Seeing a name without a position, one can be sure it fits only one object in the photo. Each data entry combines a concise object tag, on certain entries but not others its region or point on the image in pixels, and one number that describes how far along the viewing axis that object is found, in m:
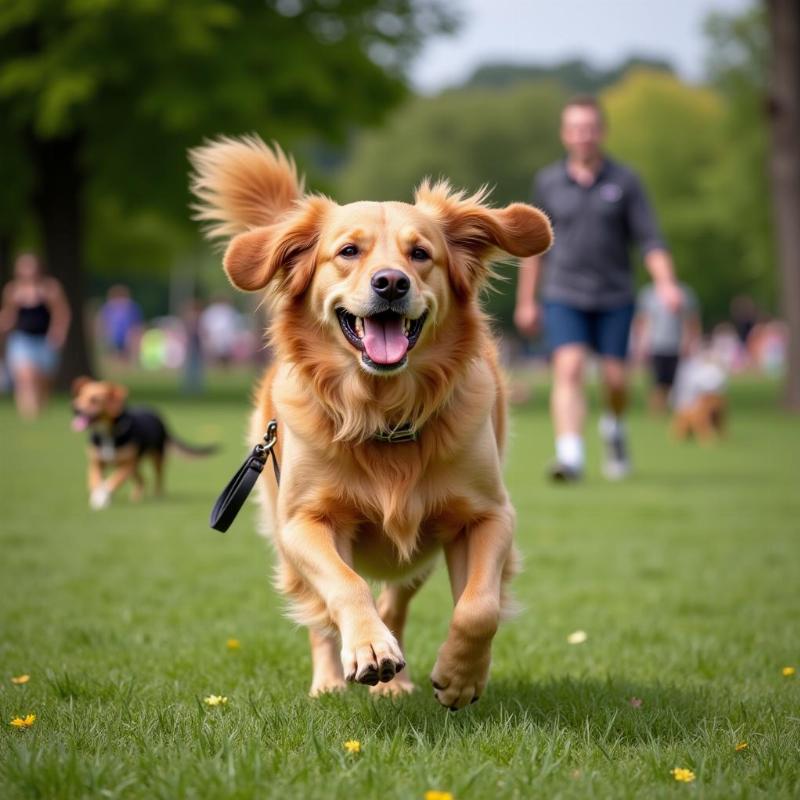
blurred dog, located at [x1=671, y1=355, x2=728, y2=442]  16.77
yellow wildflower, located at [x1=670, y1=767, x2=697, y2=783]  2.87
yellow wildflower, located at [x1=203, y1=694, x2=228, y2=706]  3.66
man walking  9.41
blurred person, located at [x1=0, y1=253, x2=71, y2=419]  18.25
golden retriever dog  3.69
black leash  4.11
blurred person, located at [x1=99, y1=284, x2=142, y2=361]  41.22
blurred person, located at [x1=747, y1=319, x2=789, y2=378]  50.81
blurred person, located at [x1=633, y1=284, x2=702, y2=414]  20.73
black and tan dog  10.17
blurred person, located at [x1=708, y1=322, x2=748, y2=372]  53.03
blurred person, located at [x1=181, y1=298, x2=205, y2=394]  28.39
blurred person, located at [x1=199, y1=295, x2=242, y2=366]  44.62
